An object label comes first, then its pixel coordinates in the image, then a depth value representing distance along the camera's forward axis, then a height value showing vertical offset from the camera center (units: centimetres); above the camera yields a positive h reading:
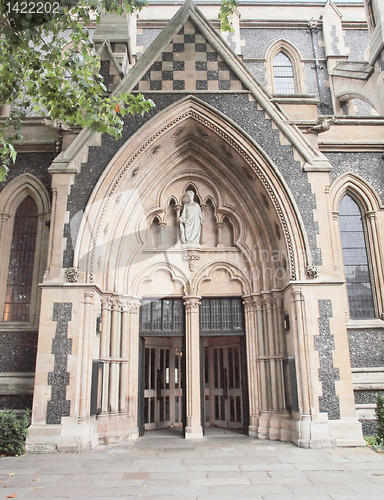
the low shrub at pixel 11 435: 809 -97
